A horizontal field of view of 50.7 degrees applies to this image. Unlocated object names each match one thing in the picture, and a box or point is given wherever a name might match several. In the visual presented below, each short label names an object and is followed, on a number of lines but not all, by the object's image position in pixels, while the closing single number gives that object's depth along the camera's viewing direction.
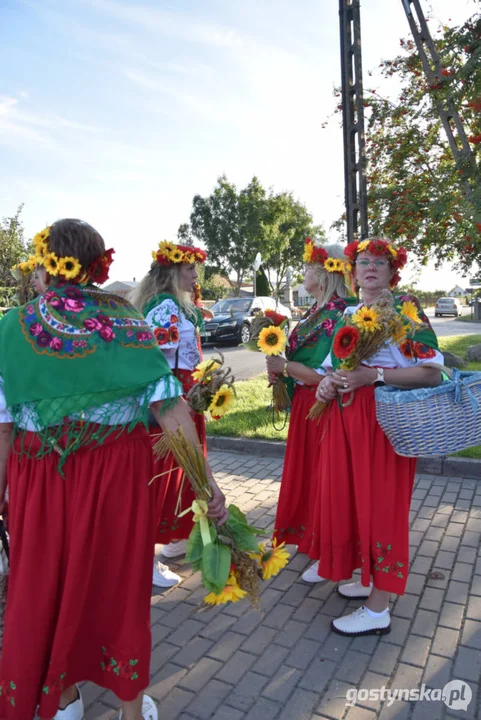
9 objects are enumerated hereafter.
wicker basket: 2.25
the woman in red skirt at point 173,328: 3.19
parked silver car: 42.19
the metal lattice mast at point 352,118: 6.39
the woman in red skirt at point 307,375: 3.11
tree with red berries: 5.56
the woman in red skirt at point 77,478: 1.76
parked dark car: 17.61
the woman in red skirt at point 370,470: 2.55
